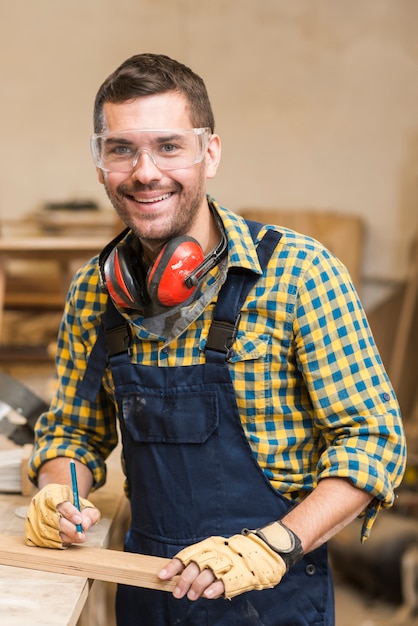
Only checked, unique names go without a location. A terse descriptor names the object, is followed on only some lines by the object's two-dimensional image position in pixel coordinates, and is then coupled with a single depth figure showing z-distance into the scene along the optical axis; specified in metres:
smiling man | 1.71
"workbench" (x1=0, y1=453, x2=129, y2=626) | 1.56
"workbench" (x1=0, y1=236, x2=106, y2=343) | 3.30
